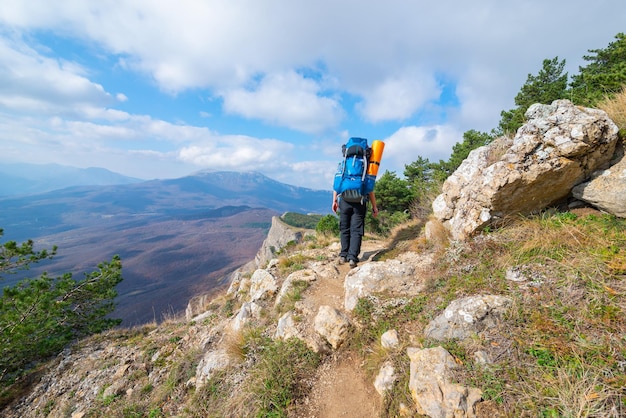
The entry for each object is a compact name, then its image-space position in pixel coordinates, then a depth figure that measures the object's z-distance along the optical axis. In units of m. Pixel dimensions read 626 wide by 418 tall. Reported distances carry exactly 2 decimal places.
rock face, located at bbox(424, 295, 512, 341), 3.28
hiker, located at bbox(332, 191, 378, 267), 5.75
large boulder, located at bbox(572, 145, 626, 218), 4.08
